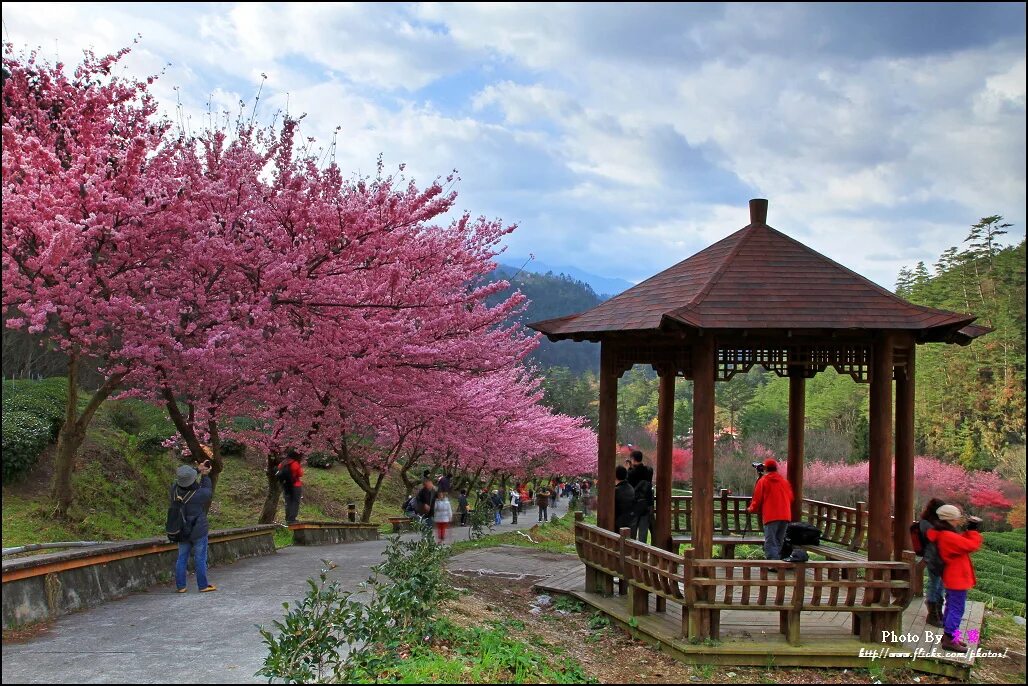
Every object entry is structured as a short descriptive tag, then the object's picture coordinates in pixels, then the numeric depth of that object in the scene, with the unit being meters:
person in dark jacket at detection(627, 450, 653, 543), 11.04
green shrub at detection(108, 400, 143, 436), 19.95
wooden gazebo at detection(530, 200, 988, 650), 8.23
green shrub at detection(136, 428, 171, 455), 18.58
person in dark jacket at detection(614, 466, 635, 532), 10.66
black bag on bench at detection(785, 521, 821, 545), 8.24
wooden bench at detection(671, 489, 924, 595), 9.87
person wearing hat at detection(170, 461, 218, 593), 8.55
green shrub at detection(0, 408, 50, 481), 13.83
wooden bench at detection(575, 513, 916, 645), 7.53
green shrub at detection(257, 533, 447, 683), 5.51
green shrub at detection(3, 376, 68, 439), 15.64
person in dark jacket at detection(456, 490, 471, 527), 27.11
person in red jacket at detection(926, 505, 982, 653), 7.48
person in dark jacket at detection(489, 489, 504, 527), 29.15
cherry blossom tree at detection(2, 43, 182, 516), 7.89
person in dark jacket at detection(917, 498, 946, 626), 7.90
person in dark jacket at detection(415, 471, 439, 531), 11.95
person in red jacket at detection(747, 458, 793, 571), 8.88
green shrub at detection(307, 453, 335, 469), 31.33
